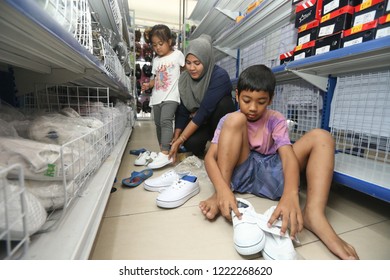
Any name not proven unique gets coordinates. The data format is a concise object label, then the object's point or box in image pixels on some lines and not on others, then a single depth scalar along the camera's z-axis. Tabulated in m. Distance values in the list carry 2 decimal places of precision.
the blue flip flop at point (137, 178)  1.12
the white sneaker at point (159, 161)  1.38
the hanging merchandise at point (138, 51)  5.15
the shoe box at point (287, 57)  1.53
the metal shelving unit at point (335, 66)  0.80
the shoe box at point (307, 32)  1.27
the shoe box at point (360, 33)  0.93
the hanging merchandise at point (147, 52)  5.15
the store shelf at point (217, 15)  2.52
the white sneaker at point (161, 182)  1.06
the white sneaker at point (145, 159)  1.49
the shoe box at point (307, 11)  1.26
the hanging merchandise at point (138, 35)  5.11
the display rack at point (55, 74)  0.40
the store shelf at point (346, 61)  0.79
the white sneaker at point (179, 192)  0.88
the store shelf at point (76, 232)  0.42
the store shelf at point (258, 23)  1.69
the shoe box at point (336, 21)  1.06
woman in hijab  1.47
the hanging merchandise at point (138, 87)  5.12
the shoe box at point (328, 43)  1.10
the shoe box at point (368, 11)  0.91
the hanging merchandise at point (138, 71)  5.16
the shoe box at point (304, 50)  1.28
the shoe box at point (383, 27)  0.87
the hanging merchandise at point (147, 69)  5.10
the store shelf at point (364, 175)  0.75
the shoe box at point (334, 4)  1.05
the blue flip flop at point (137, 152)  1.82
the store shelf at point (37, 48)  0.36
